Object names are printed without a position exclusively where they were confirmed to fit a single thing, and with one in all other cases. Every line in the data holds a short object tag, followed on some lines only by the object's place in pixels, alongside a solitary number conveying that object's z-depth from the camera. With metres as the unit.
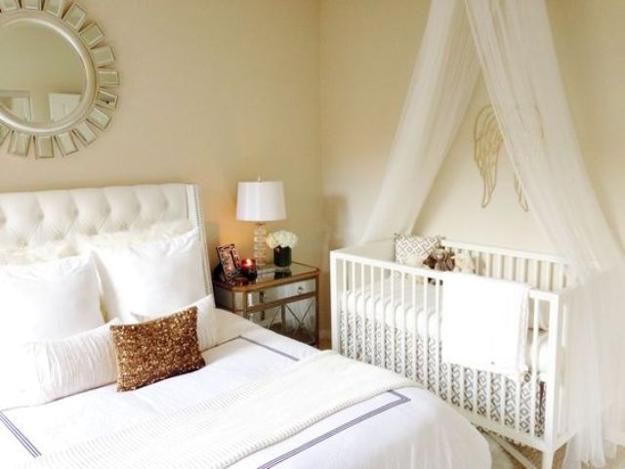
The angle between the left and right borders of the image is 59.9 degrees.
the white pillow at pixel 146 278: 2.69
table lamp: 3.57
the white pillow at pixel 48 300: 2.28
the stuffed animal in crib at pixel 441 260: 3.46
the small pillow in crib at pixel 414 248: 3.55
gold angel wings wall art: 3.31
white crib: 2.45
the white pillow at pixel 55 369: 2.17
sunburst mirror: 2.78
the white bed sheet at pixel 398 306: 2.95
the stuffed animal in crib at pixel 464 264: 3.39
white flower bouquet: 3.79
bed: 1.80
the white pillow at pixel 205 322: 2.70
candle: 3.59
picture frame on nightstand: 3.56
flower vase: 3.85
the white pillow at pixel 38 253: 2.61
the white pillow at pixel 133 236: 2.87
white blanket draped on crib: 2.46
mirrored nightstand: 3.46
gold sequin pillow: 2.33
